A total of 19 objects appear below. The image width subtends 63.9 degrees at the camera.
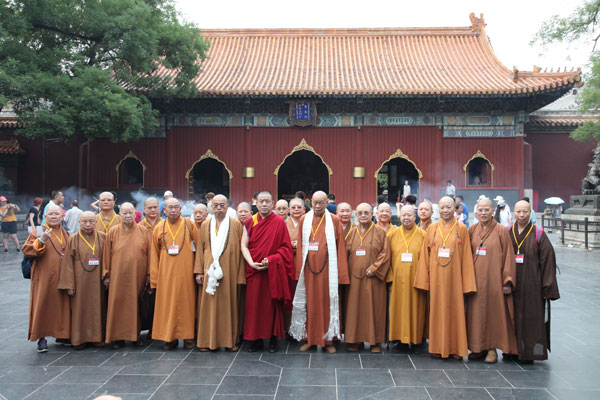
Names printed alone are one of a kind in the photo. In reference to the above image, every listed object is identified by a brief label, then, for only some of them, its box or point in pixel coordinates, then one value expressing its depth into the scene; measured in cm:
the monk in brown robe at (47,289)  465
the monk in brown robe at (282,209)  520
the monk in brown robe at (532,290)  432
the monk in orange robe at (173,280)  477
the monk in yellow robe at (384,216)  513
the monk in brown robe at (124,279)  480
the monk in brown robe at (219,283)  471
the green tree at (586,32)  1175
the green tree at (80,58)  1094
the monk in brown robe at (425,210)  500
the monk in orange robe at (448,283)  442
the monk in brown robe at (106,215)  537
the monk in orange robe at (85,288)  477
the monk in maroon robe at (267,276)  464
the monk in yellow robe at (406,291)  468
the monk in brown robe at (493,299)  438
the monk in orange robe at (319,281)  473
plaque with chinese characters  1480
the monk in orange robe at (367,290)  471
